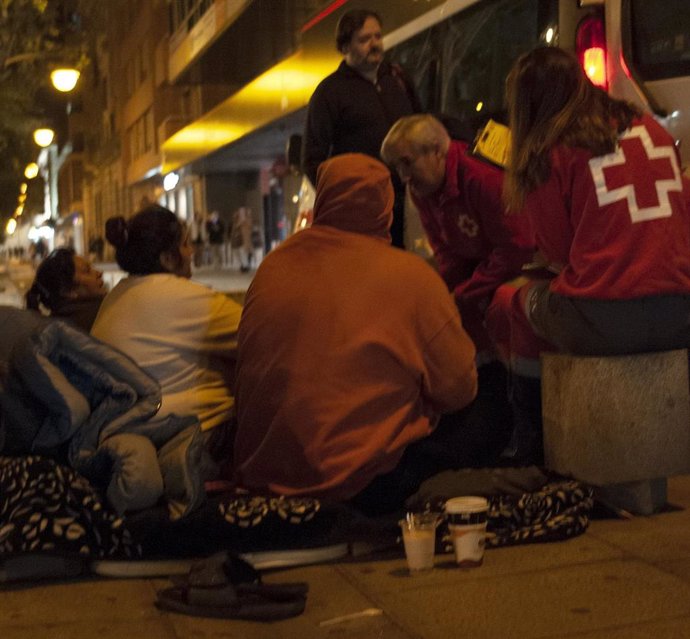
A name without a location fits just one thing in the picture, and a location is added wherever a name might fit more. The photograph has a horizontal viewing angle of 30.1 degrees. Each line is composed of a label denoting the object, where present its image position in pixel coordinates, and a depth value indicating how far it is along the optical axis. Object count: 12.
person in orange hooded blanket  4.48
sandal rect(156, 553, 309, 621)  3.88
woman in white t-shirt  4.83
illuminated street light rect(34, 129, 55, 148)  26.02
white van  6.26
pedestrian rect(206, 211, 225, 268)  34.81
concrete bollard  4.70
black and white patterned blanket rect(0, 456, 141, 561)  4.30
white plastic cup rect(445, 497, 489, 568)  4.22
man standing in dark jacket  7.17
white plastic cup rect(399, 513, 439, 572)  4.27
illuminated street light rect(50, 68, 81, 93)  16.73
